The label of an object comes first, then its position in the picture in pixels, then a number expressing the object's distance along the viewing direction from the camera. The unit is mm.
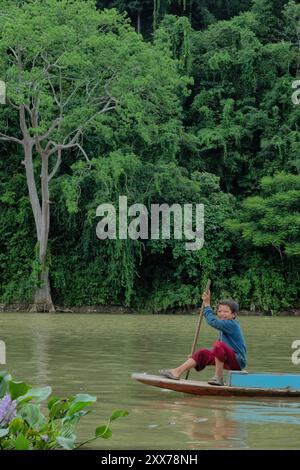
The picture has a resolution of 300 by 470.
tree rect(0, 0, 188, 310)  30734
